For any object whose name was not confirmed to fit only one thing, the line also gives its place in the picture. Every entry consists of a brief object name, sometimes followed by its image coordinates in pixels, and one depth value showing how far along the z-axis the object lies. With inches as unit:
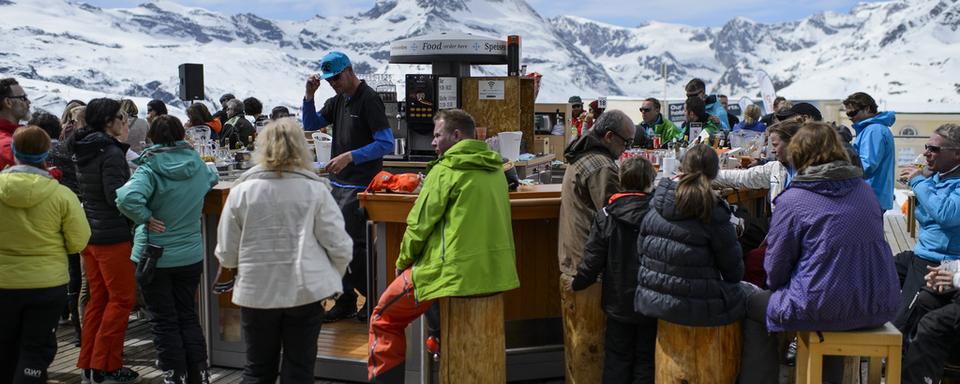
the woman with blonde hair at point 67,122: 234.7
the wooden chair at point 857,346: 144.3
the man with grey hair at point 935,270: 168.4
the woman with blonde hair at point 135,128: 245.3
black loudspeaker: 487.2
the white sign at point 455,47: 311.0
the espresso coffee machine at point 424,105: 296.8
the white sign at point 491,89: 304.3
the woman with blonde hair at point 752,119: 364.1
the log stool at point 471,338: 157.1
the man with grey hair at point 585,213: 163.0
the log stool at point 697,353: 151.4
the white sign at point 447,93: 300.5
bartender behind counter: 203.2
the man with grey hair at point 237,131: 354.3
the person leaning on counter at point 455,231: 150.2
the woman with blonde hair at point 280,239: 143.0
